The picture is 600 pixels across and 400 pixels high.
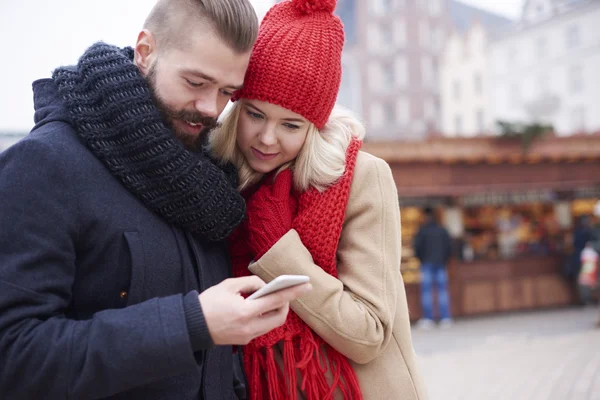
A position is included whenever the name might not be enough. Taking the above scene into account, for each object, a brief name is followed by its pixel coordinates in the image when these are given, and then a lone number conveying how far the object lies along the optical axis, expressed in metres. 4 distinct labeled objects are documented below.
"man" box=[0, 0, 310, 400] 1.32
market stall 10.39
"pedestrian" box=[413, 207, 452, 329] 10.38
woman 1.88
